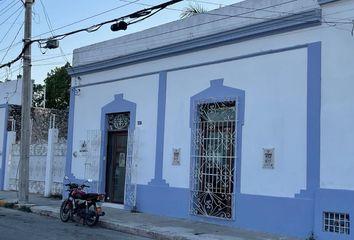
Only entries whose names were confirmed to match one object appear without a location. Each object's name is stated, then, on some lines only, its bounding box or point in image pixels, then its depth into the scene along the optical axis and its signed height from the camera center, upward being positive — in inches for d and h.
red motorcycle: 534.9 -48.0
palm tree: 796.6 +230.4
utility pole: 695.7 +20.7
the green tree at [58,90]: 1887.3 +246.8
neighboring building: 948.3 +94.4
